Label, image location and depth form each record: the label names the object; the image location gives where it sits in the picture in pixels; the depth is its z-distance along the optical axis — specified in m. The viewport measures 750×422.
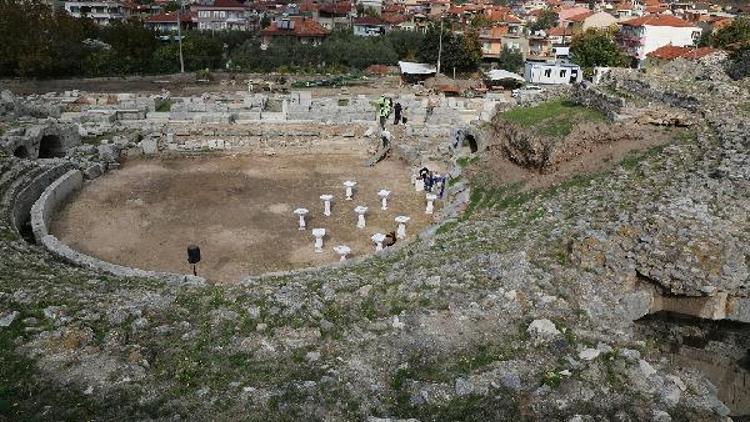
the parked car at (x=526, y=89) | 45.38
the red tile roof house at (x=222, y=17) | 89.25
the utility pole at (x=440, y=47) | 61.79
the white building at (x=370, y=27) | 83.62
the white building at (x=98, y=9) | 96.44
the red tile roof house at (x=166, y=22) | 84.38
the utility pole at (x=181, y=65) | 58.87
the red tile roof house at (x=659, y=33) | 73.50
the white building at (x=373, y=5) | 115.47
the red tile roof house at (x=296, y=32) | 73.19
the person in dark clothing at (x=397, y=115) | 34.78
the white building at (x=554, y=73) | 60.12
